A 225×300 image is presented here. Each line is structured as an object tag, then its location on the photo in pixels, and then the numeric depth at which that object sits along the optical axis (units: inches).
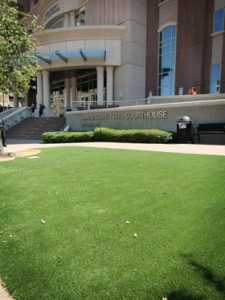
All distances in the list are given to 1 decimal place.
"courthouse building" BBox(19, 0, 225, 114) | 806.5
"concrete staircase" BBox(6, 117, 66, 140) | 773.5
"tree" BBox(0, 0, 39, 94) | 291.9
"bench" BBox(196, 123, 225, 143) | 450.0
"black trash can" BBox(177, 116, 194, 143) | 461.0
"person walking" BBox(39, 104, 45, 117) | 989.6
